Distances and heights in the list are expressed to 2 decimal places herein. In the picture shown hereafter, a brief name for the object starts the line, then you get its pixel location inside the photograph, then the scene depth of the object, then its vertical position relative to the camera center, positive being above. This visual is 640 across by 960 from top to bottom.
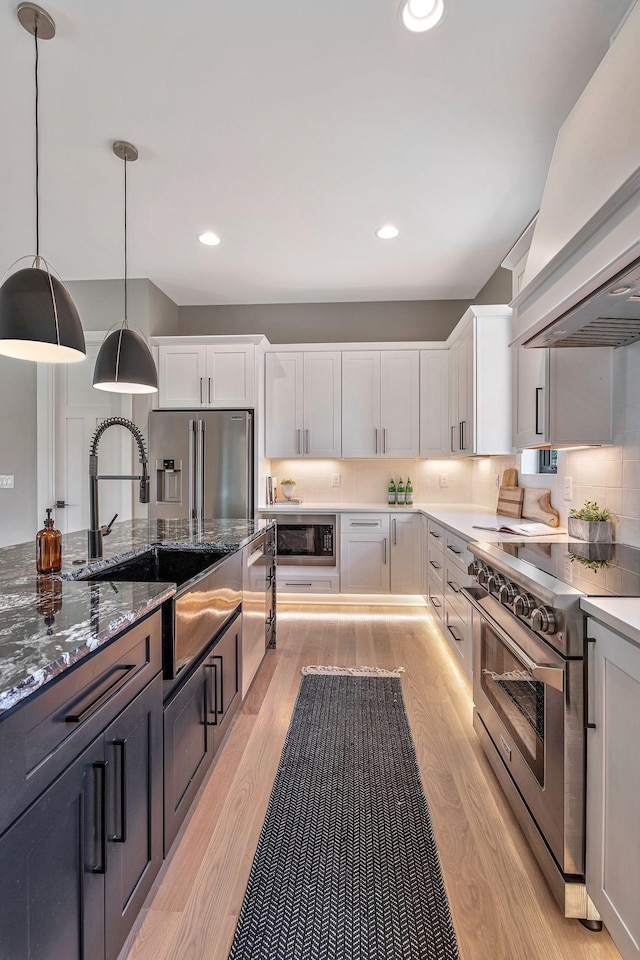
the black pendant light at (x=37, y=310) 1.51 +0.56
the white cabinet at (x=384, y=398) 4.29 +0.75
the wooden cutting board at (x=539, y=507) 2.79 -0.18
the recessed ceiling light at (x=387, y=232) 3.16 +1.71
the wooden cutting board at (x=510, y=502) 3.20 -0.16
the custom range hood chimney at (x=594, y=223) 1.18 +0.73
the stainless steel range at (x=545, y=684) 1.23 -0.64
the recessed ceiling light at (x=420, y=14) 1.59 +1.63
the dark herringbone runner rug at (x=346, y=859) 1.22 -1.22
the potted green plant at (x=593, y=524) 2.11 -0.21
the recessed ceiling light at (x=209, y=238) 3.26 +1.71
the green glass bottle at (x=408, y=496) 4.47 -0.17
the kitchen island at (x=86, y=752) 0.74 -0.58
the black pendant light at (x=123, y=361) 2.26 +0.57
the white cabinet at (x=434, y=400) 4.25 +0.73
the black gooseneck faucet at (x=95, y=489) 1.71 -0.04
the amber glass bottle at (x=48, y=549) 1.44 -0.23
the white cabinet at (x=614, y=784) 1.02 -0.72
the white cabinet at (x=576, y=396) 2.11 +0.39
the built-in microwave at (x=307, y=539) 4.05 -0.54
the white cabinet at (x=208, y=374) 4.11 +0.93
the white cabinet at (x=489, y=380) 3.24 +0.70
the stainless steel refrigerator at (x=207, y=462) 4.01 +0.14
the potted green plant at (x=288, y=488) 4.52 -0.10
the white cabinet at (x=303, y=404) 4.32 +0.70
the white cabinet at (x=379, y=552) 4.00 -0.64
